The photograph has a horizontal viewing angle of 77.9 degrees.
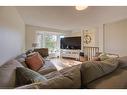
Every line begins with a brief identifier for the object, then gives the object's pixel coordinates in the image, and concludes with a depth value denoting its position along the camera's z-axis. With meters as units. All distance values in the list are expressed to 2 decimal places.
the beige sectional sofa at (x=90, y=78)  0.55
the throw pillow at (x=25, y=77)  0.76
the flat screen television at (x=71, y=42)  2.97
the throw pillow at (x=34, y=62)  1.56
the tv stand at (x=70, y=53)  3.01
